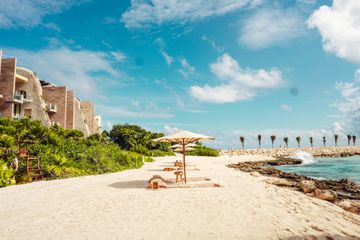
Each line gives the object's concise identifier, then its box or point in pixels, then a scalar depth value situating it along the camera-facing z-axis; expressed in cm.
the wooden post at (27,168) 1322
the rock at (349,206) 853
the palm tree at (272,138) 9651
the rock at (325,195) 974
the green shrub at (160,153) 4153
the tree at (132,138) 4751
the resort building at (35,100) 3048
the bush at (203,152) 4834
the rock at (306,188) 1119
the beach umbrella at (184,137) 1137
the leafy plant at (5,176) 1185
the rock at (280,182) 1332
